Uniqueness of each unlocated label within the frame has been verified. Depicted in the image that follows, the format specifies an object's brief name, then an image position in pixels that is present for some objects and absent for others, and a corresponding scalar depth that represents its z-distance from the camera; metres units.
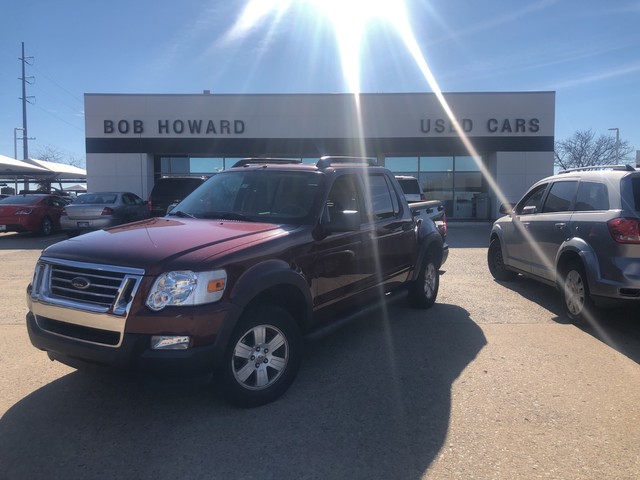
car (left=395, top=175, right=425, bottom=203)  14.34
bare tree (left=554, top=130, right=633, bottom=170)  44.25
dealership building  22.33
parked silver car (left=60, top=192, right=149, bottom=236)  15.19
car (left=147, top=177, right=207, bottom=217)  14.89
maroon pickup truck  3.40
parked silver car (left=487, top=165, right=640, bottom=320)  5.52
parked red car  16.67
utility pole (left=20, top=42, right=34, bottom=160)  55.47
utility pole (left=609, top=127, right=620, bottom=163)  38.91
